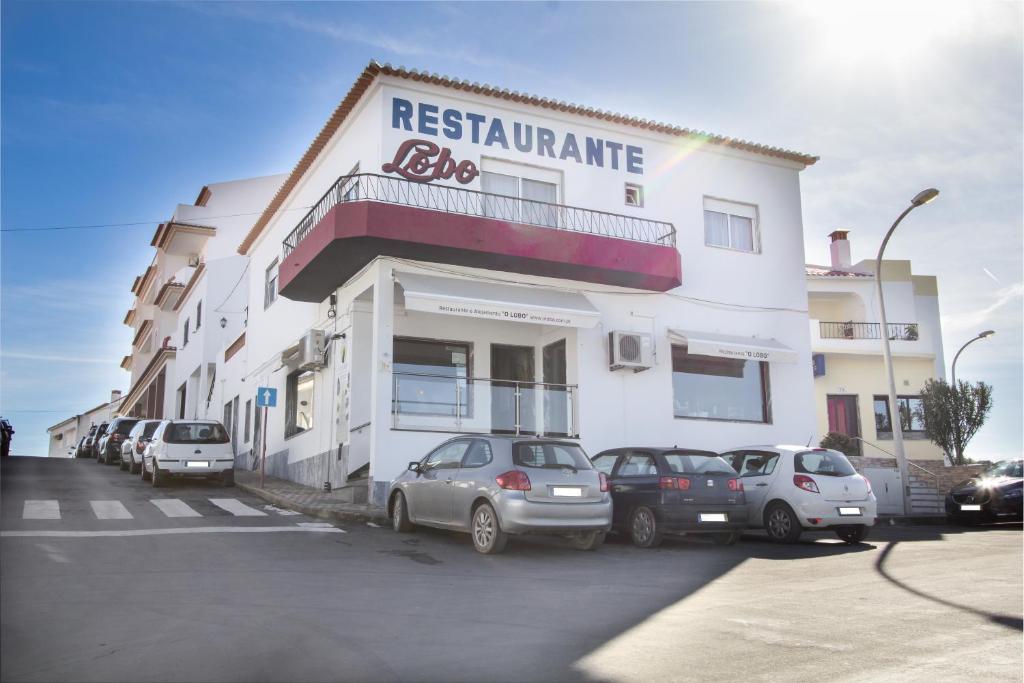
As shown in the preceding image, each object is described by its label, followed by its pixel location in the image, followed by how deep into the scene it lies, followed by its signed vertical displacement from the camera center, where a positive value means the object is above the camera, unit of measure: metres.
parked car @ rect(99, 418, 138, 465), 29.77 +1.54
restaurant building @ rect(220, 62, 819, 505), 16.41 +4.17
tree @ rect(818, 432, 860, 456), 24.02 +0.92
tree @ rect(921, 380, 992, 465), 27.53 +1.90
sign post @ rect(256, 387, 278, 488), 18.86 +1.83
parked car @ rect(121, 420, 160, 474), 23.48 +1.05
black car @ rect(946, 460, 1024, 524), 17.91 -0.51
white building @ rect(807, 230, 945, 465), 31.92 +4.58
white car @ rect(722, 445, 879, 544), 13.33 -0.30
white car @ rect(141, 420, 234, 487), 19.53 +0.67
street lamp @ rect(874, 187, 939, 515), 19.58 +1.37
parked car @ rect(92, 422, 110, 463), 34.89 +1.97
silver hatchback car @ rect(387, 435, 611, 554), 10.61 -0.17
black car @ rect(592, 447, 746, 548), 12.13 -0.27
